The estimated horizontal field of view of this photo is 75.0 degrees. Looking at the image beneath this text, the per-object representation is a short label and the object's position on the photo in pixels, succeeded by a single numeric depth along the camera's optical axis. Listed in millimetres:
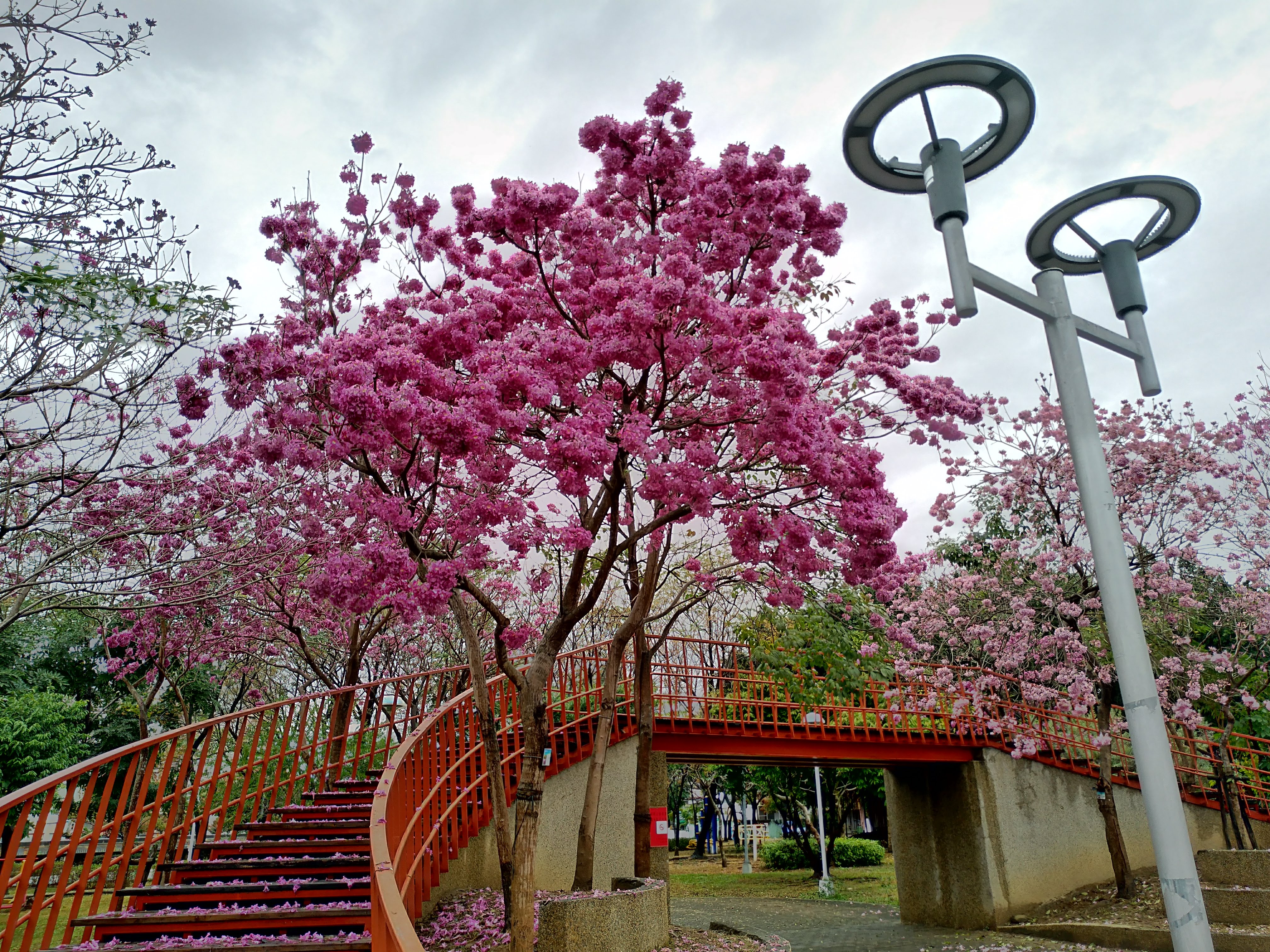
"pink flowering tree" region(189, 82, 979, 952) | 5773
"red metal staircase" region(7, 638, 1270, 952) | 4758
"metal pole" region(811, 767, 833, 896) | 21031
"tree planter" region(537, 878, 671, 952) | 6586
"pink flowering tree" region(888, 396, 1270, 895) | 12180
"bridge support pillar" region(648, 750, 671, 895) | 10453
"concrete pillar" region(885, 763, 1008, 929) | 13273
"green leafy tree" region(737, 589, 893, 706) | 11242
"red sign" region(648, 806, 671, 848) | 10258
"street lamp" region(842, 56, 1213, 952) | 3174
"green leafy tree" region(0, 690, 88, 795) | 16016
